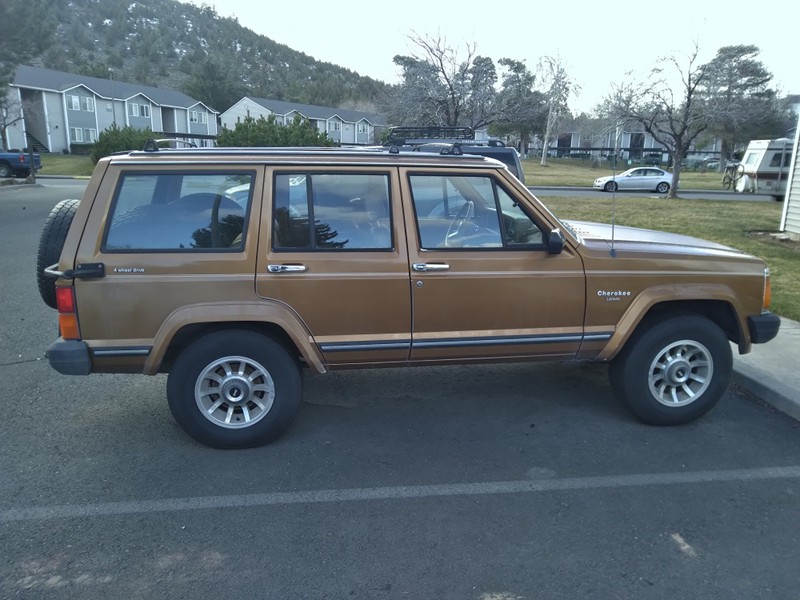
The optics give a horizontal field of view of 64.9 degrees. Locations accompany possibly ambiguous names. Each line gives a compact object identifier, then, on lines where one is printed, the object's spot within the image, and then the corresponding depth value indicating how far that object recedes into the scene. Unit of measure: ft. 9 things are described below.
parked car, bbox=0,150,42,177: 102.12
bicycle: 108.37
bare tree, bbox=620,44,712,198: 83.97
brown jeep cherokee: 13.24
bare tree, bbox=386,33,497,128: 69.51
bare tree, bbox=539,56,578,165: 173.78
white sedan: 110.01
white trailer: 88.12
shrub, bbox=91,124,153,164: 105.50
